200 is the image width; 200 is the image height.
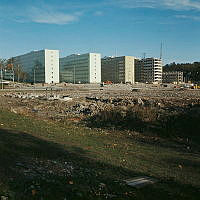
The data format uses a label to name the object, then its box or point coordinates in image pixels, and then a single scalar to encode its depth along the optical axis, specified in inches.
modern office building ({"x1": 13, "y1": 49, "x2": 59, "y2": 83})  5821.9
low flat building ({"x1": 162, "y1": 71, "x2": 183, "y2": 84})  7027.6
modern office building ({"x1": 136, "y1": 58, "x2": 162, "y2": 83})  6860.2
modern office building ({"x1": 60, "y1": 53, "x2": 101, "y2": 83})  6284.5
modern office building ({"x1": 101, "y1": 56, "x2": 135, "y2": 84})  6948.8
